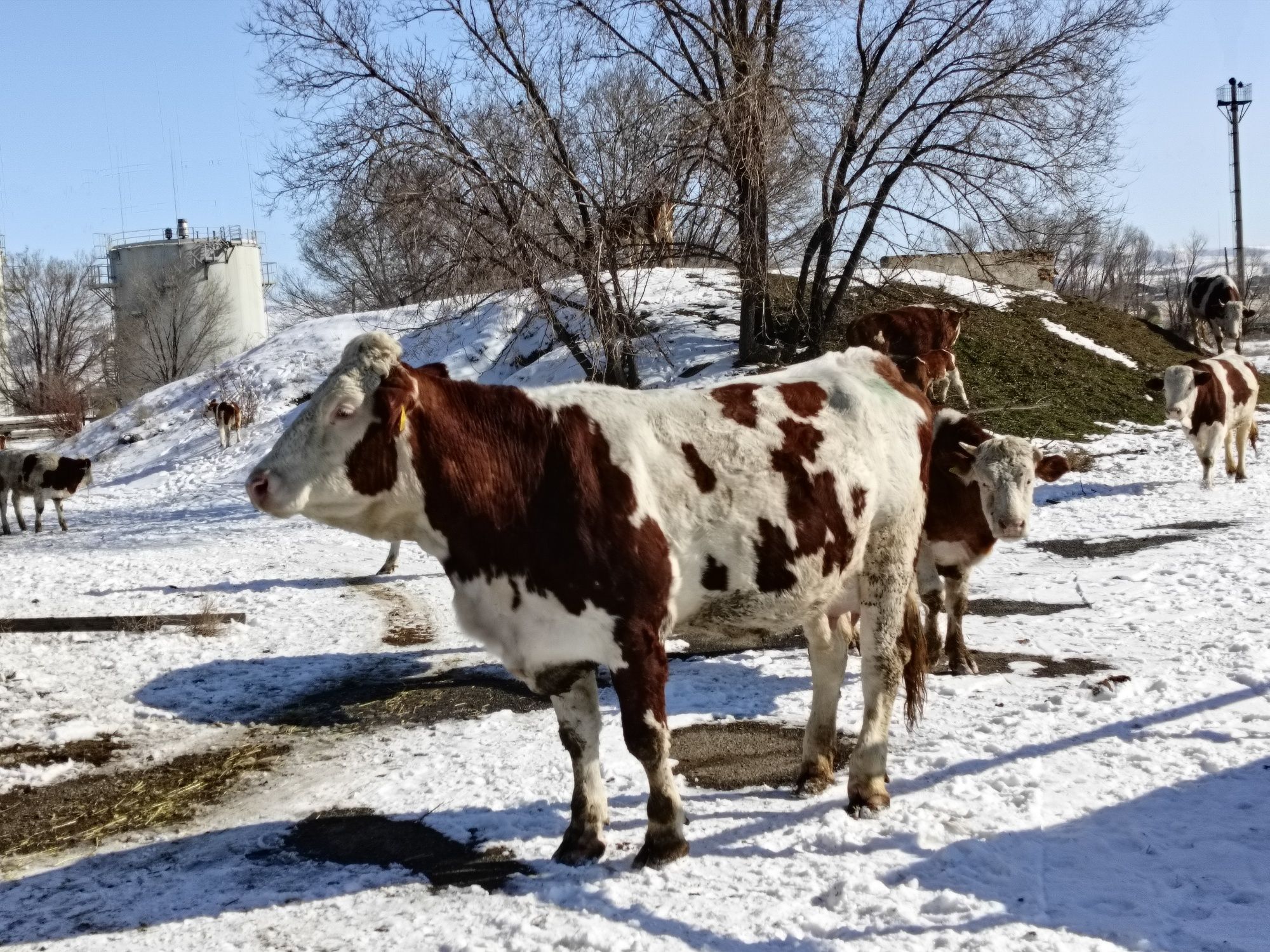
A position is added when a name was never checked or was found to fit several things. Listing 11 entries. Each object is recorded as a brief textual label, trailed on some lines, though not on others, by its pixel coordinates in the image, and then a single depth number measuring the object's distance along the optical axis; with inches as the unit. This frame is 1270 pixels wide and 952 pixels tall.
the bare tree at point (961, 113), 761.0
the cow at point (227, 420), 1043.3
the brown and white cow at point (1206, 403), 607.5
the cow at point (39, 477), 743.1
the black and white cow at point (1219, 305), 971.3
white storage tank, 2080.5
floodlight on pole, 1743.4
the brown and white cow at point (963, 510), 295.1
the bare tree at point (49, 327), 2226.9
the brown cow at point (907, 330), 618.2
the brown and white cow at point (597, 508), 178.5
